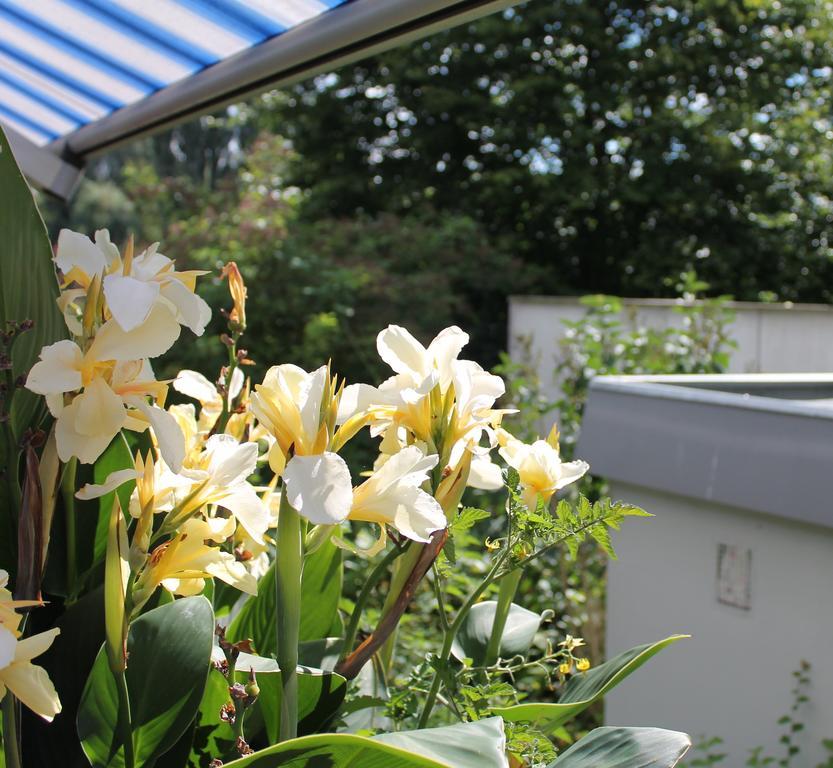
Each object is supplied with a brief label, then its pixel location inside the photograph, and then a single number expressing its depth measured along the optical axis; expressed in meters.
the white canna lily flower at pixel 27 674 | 0.47
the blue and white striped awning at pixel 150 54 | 1.45
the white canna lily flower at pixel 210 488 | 0.56
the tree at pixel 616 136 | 13.99
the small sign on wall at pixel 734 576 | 2.10
